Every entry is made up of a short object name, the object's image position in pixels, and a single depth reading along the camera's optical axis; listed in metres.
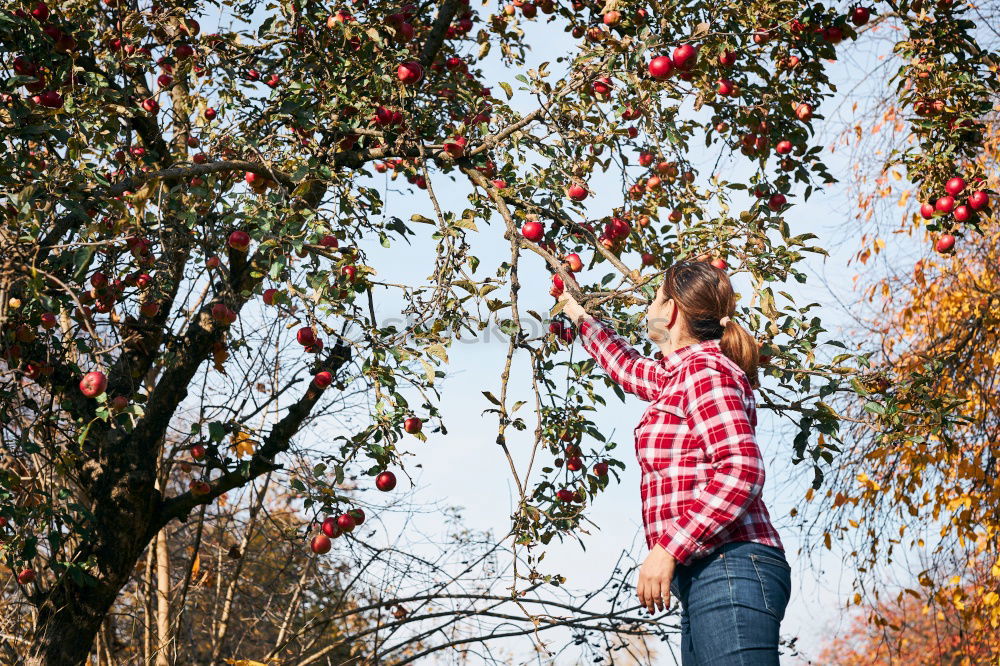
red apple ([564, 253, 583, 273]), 3.03
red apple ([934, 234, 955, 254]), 3.60
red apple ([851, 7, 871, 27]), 3.80
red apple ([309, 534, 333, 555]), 3.13
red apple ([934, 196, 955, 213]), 3.59
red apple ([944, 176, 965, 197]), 3.59
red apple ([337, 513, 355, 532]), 3.08
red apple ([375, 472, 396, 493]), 3.00
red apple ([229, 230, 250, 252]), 3.02
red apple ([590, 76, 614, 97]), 3.39
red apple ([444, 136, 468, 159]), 3.22
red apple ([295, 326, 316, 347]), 3.15
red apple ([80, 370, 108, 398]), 2.92
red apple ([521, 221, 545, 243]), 2.99
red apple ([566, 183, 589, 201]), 3.23
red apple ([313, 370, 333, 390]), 3.03
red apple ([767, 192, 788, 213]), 3.74
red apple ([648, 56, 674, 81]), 3.08
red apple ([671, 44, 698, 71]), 3.11
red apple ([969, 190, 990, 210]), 3.55
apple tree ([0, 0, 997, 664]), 2.78
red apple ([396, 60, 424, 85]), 3.35
